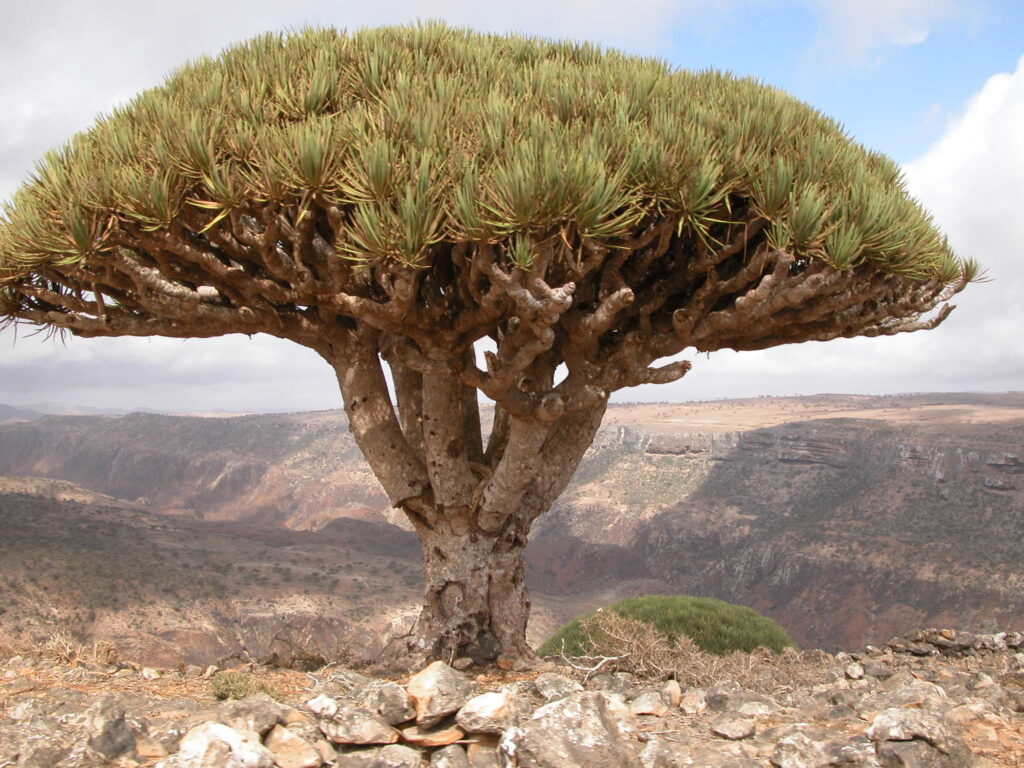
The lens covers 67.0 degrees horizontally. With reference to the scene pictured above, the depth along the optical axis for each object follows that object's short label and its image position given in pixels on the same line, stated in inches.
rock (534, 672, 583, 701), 198.7
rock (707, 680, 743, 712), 195.8
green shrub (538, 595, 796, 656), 455.2
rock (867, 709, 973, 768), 145.9
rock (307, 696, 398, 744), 158.4
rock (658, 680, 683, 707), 201.6
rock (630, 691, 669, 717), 190.1
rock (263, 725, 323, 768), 148.6
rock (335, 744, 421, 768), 152.2
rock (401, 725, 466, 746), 161.3
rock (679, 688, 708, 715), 195.7
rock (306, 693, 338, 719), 163.3
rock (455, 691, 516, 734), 160.1
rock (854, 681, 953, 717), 178.2
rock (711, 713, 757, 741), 167.6
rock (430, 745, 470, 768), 152.5
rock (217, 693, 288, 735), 156.3
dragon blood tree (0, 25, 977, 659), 202.7
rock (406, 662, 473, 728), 165.0
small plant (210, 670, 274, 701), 215.0
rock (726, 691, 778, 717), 188.9
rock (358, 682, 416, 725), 164.6
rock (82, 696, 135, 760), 145.6
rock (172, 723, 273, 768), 137.7
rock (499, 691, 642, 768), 144.6
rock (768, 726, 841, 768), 148.9
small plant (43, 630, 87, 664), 286.2
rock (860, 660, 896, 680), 289.4
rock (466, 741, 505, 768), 154.4
